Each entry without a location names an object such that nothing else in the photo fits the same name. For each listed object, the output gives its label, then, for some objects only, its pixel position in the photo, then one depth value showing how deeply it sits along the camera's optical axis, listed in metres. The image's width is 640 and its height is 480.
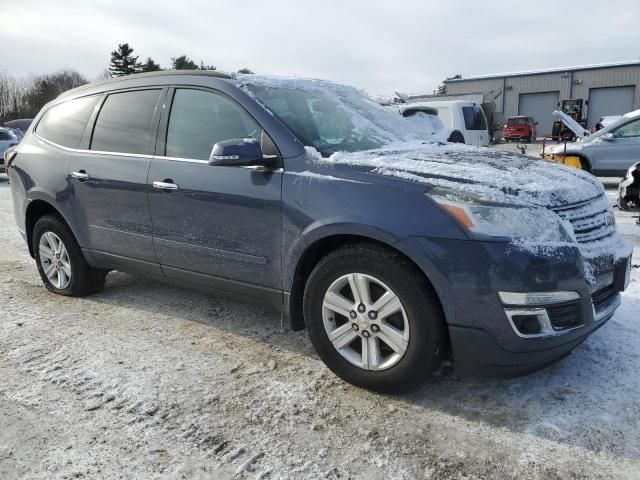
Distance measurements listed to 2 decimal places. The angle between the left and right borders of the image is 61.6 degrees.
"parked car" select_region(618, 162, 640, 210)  6.49
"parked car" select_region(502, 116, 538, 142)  35.31
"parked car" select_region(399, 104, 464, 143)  11.90
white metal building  41.12
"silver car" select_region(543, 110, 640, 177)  10.75
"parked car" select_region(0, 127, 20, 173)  15.60
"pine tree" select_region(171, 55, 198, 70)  47.38
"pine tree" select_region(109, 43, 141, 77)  60.78
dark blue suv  2.39
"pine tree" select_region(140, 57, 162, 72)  55.47
